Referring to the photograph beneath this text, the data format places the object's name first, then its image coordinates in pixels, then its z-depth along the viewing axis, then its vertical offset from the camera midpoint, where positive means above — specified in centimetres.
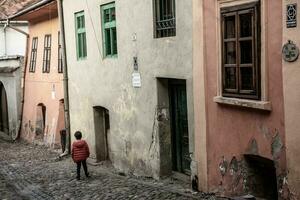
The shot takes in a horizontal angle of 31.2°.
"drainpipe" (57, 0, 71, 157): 1708 -20
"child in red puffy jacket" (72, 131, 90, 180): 1302 -199
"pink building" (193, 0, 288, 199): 775 -52
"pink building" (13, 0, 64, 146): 1930 -25
